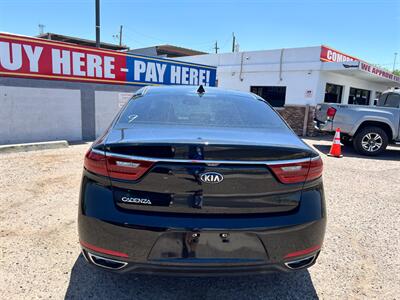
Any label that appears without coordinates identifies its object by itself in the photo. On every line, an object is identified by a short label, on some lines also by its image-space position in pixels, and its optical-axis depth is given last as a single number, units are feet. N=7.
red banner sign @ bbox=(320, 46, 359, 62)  47.98
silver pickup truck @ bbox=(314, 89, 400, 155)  29.53
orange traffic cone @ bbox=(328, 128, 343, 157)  29.17
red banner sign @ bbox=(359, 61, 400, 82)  46.87
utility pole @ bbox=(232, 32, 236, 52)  150.10
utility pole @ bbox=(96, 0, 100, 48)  49.29
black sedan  6.28
